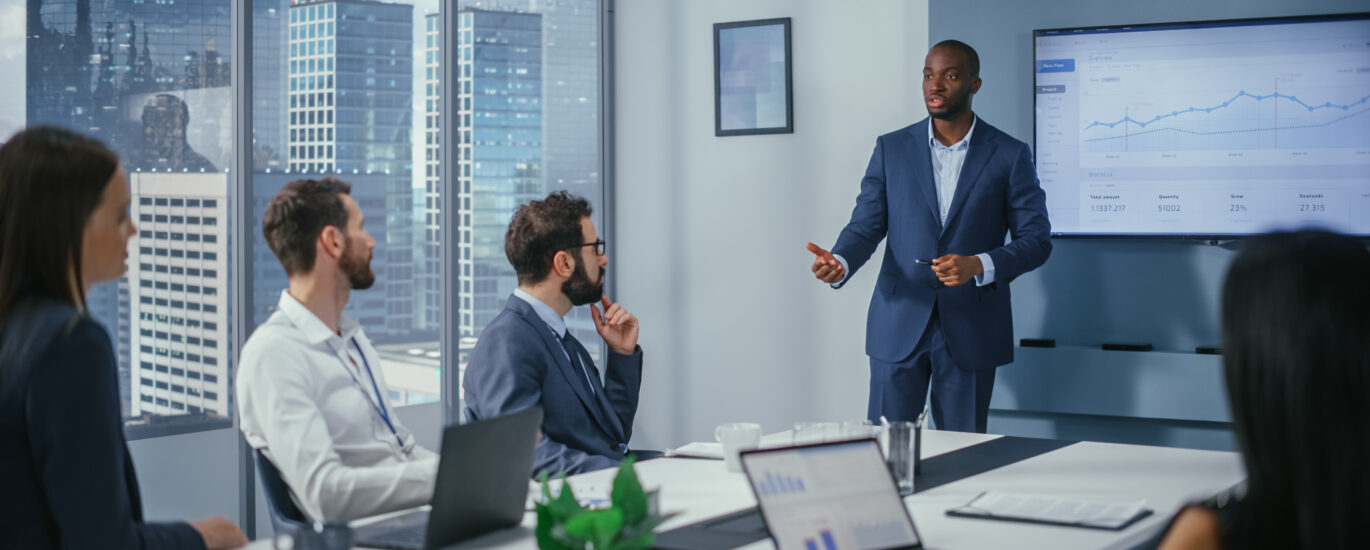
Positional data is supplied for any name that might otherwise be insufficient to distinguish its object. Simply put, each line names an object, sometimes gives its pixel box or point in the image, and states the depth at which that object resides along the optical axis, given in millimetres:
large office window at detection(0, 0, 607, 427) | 3629
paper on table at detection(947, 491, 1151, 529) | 2006
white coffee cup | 2461
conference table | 1925
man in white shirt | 2164
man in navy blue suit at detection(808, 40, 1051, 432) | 3934
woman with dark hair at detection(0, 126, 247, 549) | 1645
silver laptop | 1725
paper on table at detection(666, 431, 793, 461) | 2689
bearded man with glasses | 2764
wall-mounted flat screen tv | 4051
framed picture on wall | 5297
